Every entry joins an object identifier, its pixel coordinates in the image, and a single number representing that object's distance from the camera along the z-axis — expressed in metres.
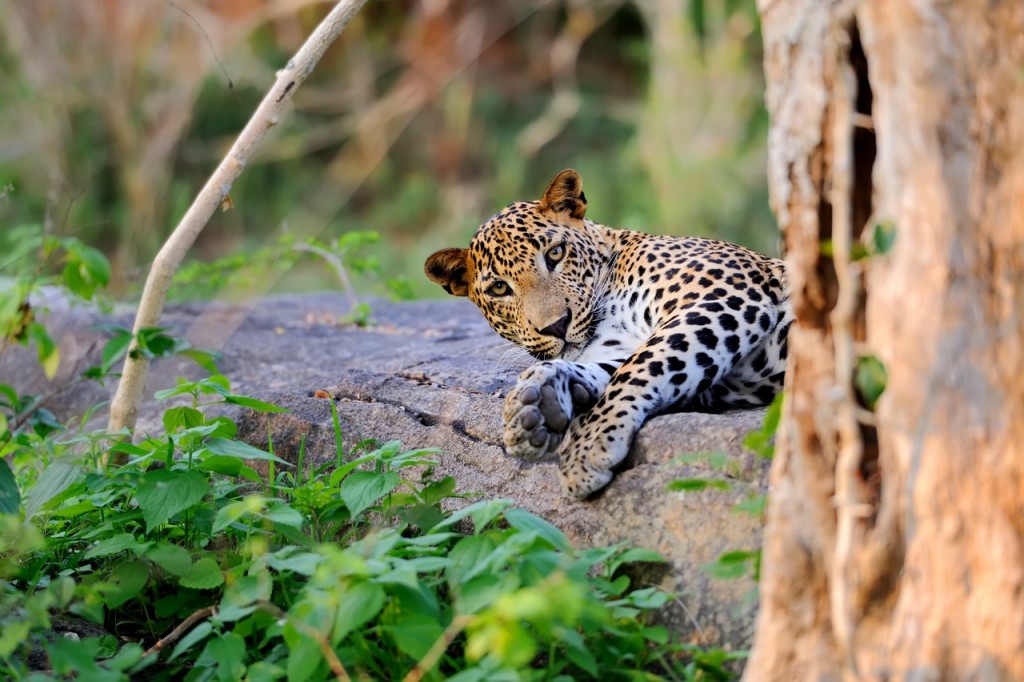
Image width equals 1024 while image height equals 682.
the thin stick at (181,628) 7.02
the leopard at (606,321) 8.08
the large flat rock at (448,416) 7.22
